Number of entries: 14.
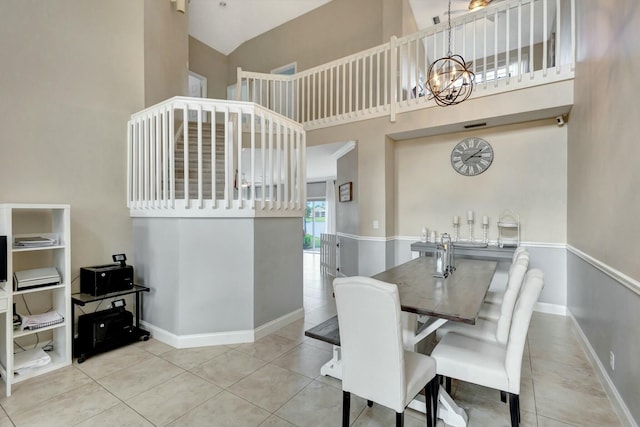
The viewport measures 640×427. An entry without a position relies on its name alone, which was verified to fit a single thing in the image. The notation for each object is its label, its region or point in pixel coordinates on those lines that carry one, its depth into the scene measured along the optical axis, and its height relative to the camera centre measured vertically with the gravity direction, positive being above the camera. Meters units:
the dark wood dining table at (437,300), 1.73 -0.56
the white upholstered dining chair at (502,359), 1.58 -0.84
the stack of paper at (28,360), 2.32 -1.19
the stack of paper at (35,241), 2.37 -0.24
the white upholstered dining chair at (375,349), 1.41 -0.69
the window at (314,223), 10.34 -0.41
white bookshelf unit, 2.23 -0.61
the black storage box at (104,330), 2.70 -1.10
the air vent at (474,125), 4.00 +1.17
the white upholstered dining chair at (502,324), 1.91 -0.76
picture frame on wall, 5.28 +0.38
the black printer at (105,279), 2.79 -0.65
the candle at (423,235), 4.56 -0.35
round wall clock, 4.26 +0.81
